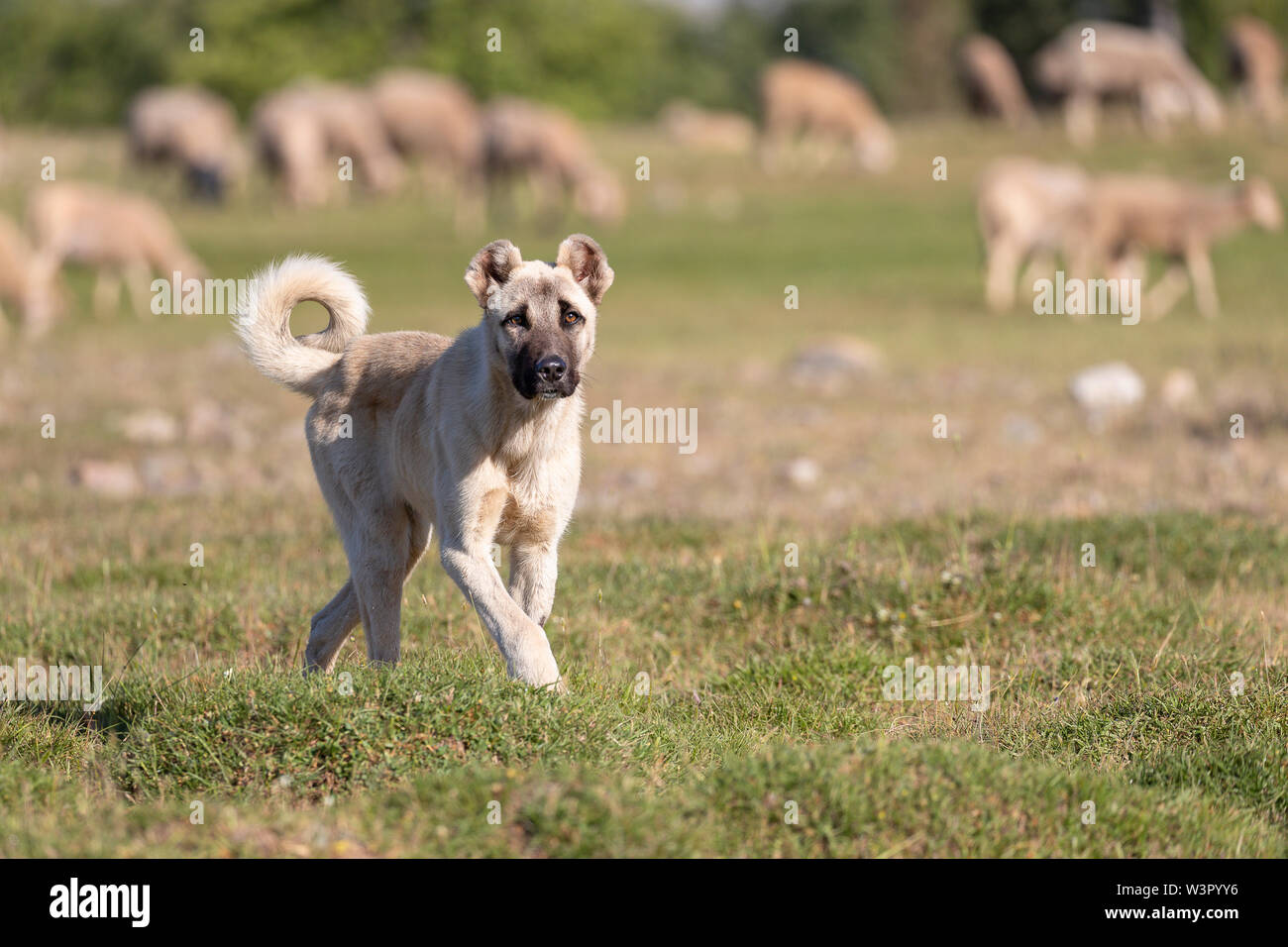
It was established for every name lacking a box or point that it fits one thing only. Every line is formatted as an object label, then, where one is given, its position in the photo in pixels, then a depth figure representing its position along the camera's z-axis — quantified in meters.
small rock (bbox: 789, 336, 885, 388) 17.39
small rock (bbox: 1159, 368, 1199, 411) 14.63
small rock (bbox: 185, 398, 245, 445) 13.20
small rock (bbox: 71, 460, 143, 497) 10.84
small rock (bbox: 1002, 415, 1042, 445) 12.88
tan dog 5.28
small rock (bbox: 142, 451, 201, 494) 10.95
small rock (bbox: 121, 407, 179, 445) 13.15
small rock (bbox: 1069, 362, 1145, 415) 14.77
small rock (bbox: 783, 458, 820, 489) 11.07
